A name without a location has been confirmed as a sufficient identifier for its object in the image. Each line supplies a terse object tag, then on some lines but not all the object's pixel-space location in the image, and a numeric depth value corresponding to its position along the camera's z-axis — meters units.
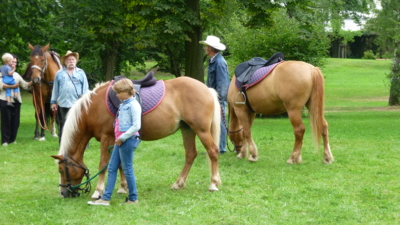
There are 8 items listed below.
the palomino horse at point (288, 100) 9.36
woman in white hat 10.20
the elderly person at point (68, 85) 10.25
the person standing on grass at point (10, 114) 12.88
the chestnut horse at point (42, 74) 12.68
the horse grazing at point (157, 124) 7.17
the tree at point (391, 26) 24.69
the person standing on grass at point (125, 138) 6.59
